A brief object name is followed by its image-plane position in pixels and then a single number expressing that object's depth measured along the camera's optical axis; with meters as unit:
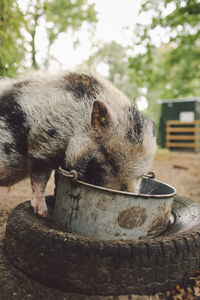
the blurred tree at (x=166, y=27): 4.97
